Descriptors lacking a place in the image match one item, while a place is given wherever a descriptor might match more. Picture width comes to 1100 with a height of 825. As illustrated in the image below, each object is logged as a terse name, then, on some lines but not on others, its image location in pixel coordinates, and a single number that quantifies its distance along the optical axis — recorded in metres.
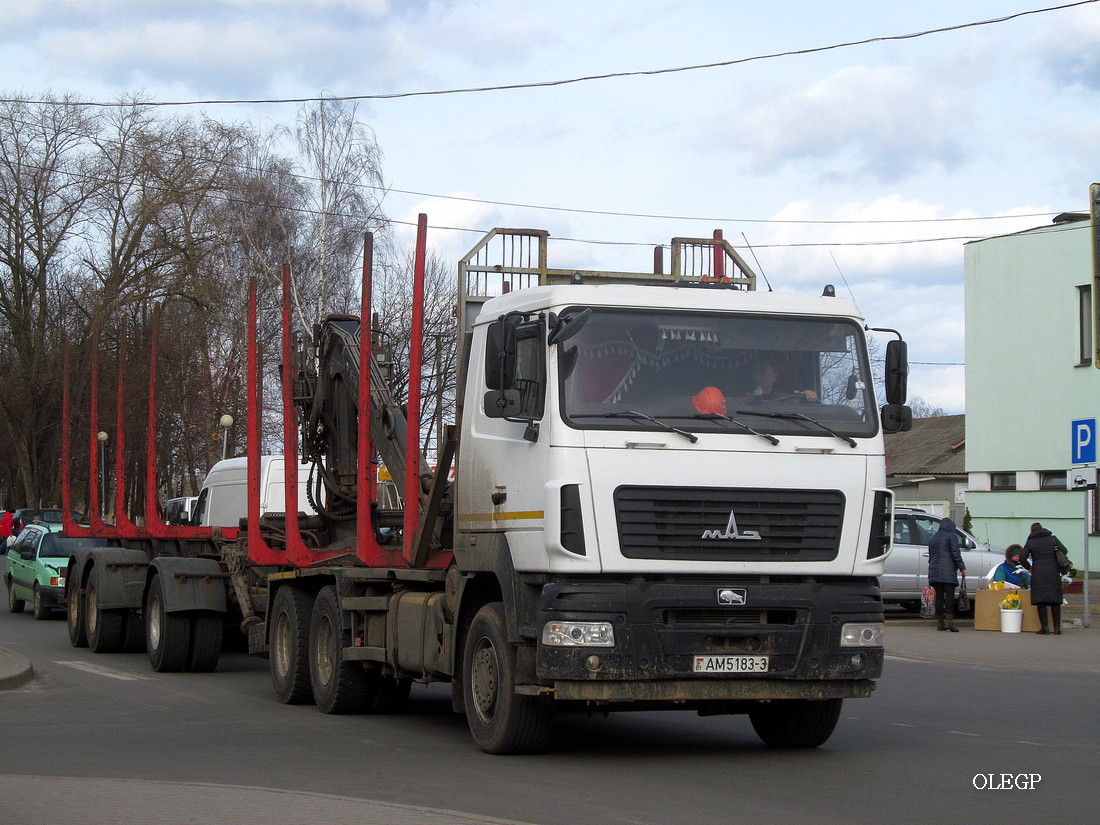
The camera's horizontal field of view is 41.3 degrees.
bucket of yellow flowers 21.91
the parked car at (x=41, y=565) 24.23
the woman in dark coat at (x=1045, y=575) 21.03
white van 18.38
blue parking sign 20.67
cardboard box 22.19
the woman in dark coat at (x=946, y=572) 21.86
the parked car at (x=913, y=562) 24.75
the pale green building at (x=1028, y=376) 34.47
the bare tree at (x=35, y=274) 50.96
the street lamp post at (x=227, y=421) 28.69
